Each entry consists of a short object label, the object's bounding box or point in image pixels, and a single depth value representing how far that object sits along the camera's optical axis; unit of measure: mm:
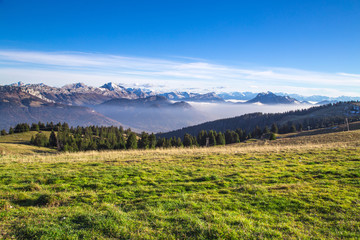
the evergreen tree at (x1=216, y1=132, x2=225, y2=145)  103250
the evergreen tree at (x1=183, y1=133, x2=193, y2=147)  92294
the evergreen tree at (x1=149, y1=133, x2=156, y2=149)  92800
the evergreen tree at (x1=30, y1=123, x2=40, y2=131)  122356
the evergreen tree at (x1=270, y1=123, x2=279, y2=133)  134000
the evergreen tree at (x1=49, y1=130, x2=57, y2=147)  96050
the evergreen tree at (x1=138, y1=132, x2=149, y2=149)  86238
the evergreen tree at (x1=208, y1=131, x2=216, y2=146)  99581
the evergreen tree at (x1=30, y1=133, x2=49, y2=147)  87056
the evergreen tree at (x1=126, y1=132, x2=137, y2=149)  83125
